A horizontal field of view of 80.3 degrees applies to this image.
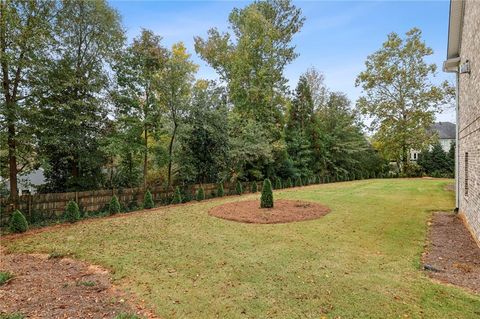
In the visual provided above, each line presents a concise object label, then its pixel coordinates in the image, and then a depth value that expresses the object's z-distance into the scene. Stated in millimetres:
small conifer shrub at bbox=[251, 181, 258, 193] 20984
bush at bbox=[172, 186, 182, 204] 15828
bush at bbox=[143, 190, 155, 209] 14305
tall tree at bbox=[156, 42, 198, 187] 16000
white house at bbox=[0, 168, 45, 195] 21216
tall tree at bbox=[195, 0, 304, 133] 23812
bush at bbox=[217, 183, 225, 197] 18516
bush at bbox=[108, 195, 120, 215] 12820
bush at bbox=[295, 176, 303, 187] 24509
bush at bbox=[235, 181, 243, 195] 19719
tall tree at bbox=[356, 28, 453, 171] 28391
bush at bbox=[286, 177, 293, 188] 23550
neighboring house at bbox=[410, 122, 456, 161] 45719
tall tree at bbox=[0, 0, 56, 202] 10320
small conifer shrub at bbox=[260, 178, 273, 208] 12703
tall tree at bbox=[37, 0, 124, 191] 12273
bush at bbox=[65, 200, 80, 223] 11047
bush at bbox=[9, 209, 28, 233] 9738
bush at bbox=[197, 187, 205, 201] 16952
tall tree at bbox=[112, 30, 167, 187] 15250
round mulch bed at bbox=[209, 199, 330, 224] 10570
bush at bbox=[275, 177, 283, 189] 22641
